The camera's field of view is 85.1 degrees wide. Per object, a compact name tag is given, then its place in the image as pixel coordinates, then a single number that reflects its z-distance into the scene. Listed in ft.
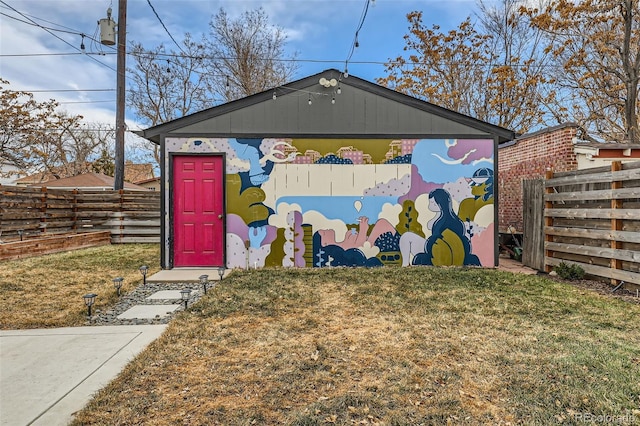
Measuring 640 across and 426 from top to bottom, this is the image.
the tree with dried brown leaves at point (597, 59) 36.99
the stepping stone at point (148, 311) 13.20
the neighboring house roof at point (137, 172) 101.40
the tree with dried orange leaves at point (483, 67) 52.03
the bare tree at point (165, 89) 60.95
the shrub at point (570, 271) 18.26
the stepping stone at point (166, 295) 15.64
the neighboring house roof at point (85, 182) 50.60
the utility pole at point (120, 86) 33.12
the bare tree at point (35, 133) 56.65
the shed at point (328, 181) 21.47
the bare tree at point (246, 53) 58.49
